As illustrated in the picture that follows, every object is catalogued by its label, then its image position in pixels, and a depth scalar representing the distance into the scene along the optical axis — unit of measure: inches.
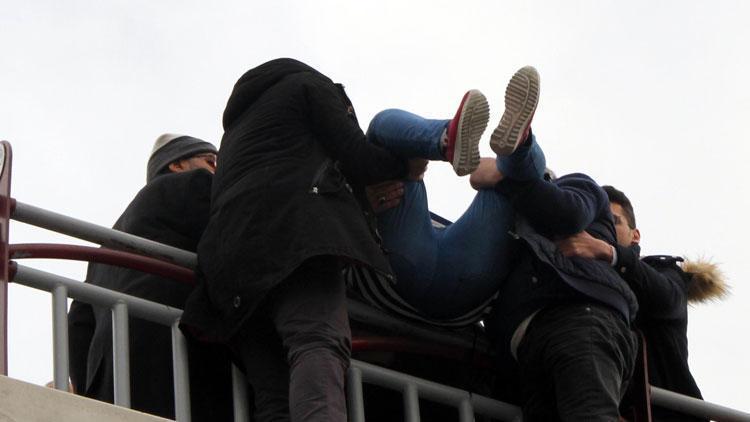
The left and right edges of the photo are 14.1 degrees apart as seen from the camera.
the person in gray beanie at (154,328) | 425.9
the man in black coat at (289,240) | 390.7
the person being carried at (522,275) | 427.6
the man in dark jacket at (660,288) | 449.3
